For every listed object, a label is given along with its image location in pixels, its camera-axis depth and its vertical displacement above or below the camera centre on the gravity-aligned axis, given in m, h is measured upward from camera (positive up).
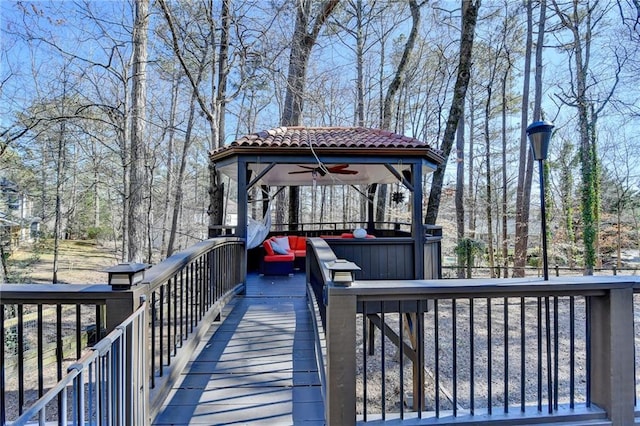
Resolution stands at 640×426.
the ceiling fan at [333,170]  7.77 +1.13
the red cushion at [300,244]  9.22 -0.74
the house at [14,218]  8.62 -0.05
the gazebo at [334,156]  5.91 +1.09
